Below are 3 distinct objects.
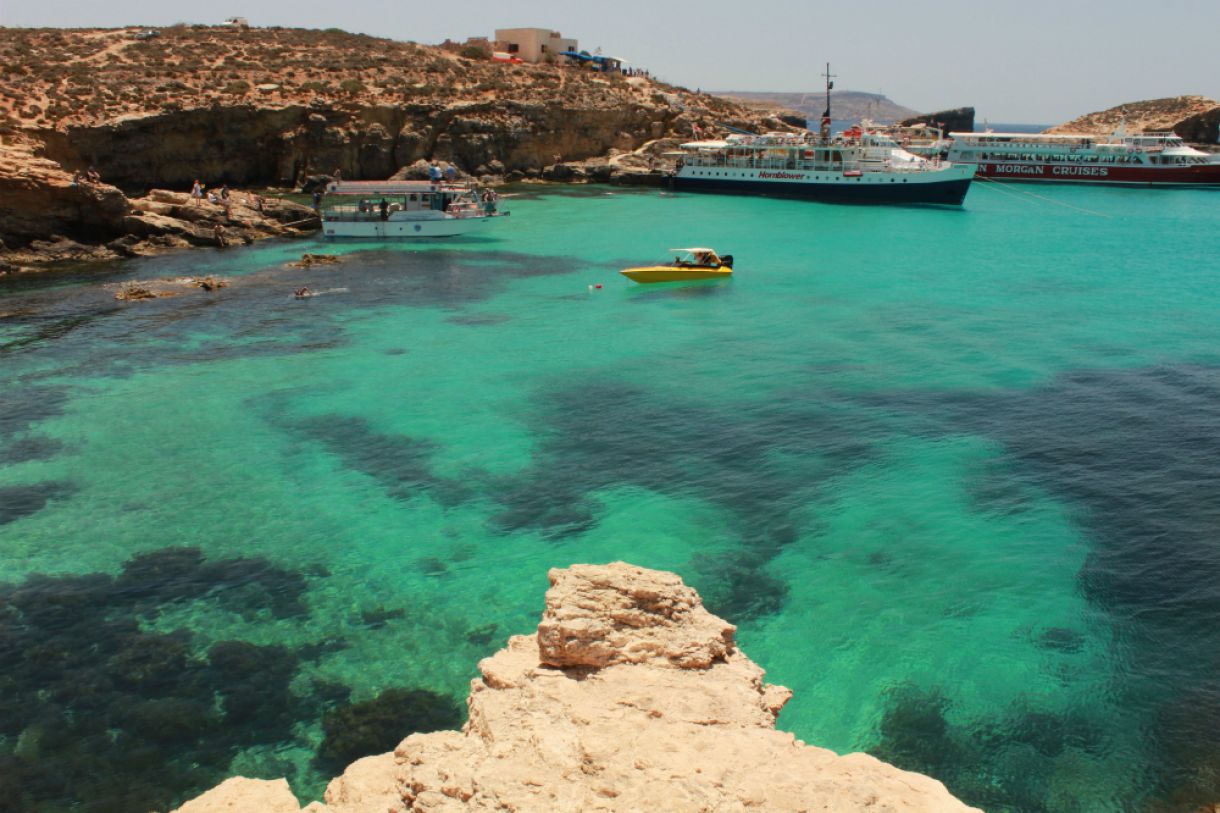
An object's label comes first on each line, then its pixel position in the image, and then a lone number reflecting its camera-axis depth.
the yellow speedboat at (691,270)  40.41
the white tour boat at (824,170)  68.50
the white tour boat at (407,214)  49.91
